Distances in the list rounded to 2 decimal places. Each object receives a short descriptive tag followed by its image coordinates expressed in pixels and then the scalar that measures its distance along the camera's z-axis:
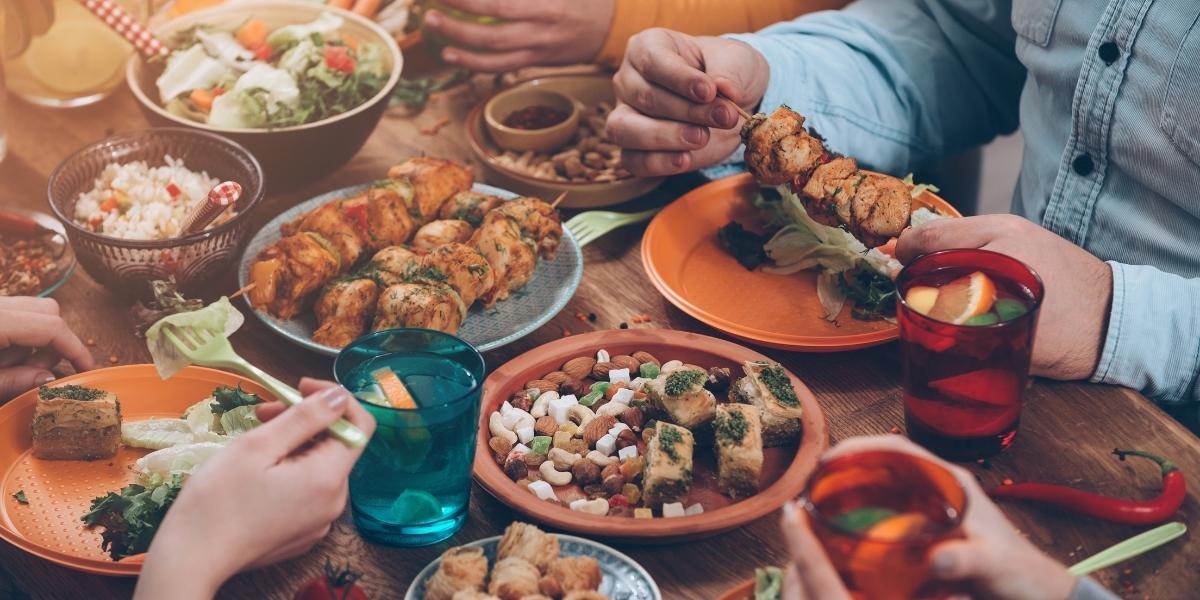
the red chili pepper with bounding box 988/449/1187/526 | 1.87
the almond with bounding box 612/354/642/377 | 2.23
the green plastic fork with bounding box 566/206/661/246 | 2.76
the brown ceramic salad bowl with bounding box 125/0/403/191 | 2.81
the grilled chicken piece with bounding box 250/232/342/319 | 2.38
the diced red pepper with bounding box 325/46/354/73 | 3.12
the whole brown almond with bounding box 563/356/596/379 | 2.22
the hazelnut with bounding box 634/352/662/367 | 2.26
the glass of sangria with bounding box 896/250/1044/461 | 1.85
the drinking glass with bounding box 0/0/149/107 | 3.31
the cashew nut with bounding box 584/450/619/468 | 2.01
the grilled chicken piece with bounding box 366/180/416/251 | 2.60
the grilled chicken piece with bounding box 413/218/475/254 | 2.61
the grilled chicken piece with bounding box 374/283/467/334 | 2.26
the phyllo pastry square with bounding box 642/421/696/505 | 1.88
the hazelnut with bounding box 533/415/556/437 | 2.07
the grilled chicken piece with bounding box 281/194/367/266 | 2.54
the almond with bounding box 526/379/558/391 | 2.18
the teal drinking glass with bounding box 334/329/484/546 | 1.73
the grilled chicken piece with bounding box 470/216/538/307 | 2.51
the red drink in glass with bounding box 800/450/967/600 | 1.27
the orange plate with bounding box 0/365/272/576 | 1.81
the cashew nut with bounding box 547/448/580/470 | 2.00
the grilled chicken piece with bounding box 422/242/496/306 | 2.43
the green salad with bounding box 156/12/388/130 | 2.97
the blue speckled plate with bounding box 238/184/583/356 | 2.35
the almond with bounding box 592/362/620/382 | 2.23
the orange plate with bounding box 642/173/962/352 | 2.32
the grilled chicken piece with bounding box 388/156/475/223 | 2.74
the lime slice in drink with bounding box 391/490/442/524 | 1.82
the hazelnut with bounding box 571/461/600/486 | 1.97
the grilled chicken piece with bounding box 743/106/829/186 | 2.50
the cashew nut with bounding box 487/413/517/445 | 2.03
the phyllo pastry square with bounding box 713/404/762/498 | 1.90
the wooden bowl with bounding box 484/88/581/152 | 3.05
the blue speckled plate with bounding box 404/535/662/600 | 1.67
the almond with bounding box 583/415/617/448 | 2.06
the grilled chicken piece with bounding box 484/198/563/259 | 2.60
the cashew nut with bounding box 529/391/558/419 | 2.12
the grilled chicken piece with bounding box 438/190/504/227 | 2.73
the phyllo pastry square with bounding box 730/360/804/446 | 2.00
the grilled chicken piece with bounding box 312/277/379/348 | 2.32
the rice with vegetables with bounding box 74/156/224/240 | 2.53
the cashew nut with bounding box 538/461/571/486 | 1.98
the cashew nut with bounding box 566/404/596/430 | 2.11
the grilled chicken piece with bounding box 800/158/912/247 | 2.42
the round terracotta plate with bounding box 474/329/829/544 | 1.78
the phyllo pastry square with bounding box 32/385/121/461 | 2.00
